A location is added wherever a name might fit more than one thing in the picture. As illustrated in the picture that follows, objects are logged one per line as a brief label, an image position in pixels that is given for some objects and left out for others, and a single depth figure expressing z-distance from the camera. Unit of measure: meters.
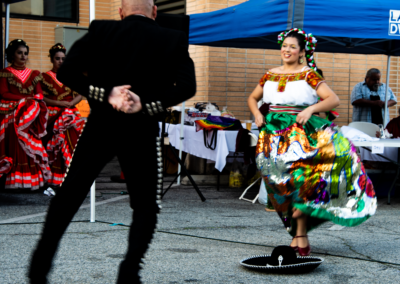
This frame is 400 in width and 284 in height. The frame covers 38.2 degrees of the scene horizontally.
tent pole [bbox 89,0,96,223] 5.14
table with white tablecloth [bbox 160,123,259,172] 7.88
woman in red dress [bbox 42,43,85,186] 7.83
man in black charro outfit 2.84
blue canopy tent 6.27
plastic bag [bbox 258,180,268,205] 7.39
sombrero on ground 3.99
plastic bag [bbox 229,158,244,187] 9.06
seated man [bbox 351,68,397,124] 9.75
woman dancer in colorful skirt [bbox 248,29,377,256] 4.40
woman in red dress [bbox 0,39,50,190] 7.44
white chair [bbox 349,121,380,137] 8.48
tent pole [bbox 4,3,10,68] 8.52
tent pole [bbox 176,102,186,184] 8.18
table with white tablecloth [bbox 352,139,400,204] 6.88
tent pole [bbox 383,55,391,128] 9.26
